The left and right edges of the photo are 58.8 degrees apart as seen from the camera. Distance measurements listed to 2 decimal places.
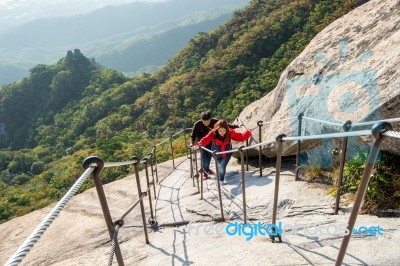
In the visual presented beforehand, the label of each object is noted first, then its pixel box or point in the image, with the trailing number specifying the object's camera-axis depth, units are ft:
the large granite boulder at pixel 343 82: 15.61
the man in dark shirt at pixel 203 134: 23.82
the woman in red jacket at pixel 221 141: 21.18
